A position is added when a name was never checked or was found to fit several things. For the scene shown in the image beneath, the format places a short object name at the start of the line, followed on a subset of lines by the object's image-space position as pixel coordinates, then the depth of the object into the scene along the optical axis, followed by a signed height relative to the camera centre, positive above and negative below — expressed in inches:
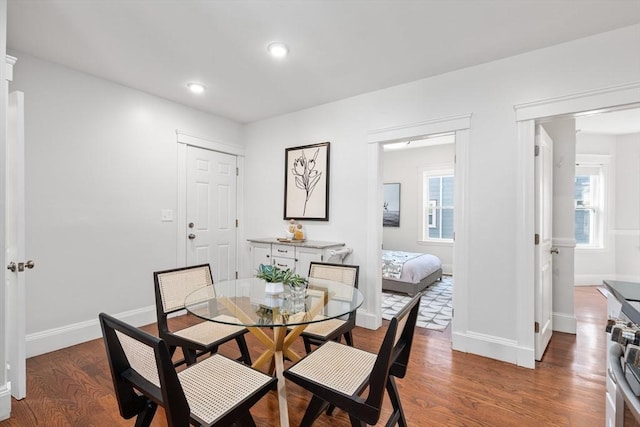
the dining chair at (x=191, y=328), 71.7 -29.0
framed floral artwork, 141.3 +15.7
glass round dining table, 64.0 -22.2
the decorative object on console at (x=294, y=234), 141.0 -9.2
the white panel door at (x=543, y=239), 96.8 -8.1
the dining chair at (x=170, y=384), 40.0 -28.4
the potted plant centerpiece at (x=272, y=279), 77.0 -16.6
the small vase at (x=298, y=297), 71.2 -21.4
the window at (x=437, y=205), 241.4 +7.8
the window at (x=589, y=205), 200.1 +7.1
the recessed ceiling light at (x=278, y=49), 92.0 +51.3
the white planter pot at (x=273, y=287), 77.4 -18.7
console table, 124.8 -16.7
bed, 172.1 -34.2
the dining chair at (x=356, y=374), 47.1 -29.9
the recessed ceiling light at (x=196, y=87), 121.3 +51.6
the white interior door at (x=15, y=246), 77.0 -8.5
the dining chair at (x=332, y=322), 77.1 -29.7
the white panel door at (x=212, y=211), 148.1 +1.5
